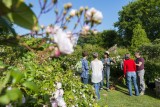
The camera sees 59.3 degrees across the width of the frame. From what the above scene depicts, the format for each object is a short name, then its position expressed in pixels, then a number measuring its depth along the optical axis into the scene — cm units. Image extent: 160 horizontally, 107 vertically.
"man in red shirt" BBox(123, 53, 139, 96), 412
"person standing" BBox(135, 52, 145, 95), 417
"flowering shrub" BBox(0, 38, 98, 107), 54
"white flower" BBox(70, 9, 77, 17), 48
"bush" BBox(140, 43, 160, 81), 487
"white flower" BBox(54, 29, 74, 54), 43
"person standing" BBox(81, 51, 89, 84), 410
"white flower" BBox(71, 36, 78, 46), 47
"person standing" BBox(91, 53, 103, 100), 377
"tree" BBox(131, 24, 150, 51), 1867
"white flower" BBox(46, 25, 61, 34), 45
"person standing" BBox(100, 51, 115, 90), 466
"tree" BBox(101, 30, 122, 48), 2368
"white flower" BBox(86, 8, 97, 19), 46
